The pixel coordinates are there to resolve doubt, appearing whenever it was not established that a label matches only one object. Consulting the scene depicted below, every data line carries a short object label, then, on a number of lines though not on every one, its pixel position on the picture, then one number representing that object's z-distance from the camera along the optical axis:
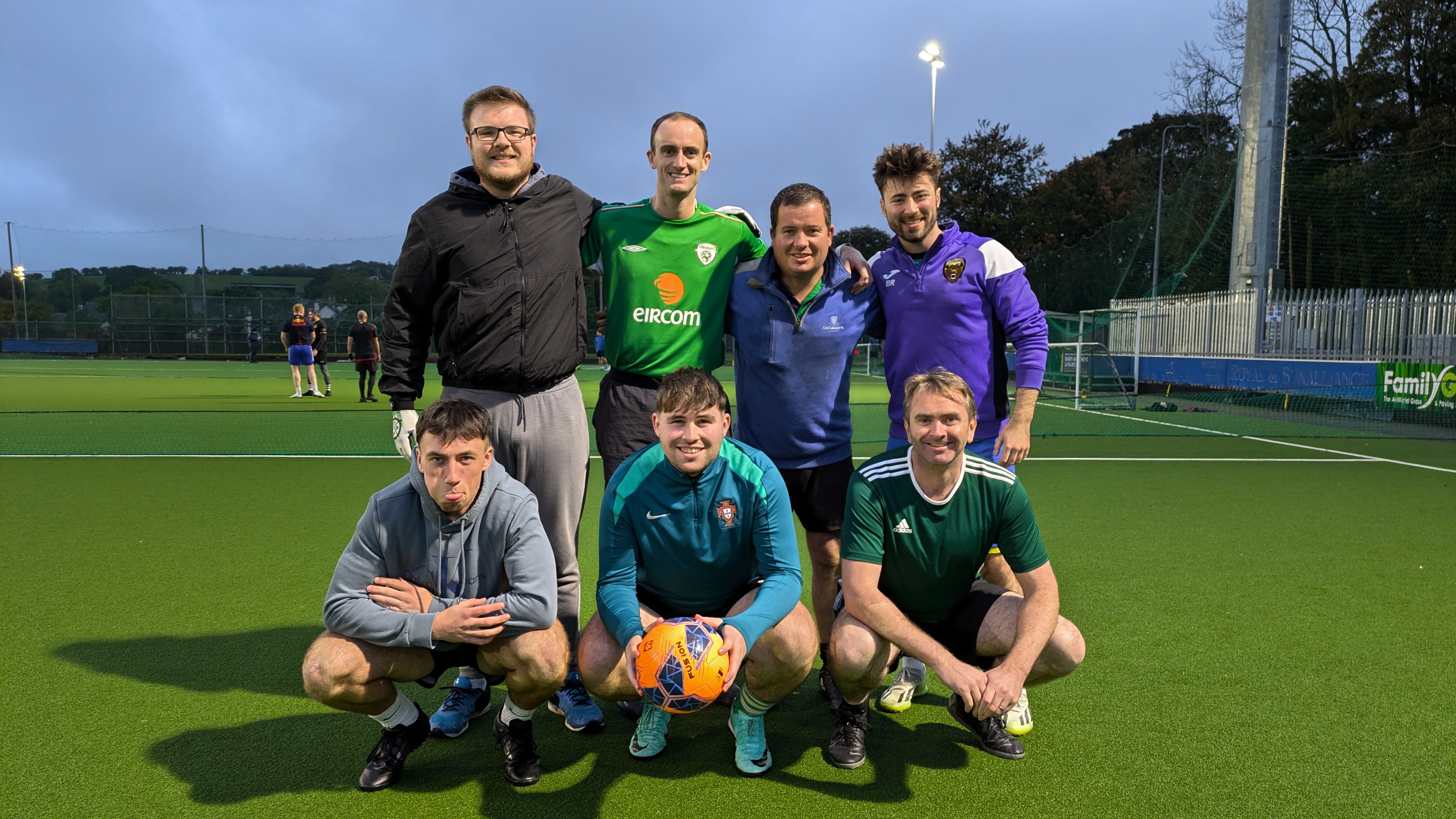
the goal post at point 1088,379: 17.11
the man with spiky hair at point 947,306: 3.53
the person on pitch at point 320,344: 18.30
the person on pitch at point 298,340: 16.98
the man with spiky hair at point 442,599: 2.80
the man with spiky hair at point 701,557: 2.95
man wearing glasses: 3.40
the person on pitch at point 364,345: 16.52
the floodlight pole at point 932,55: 25.23
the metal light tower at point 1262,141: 17.77
